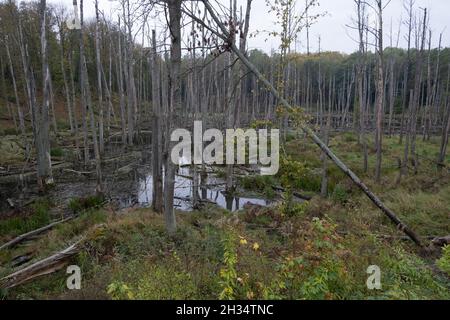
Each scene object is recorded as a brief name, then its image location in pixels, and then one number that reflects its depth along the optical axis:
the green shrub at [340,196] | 10.67
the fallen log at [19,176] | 14.57
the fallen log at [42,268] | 5.21
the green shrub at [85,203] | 10.53
